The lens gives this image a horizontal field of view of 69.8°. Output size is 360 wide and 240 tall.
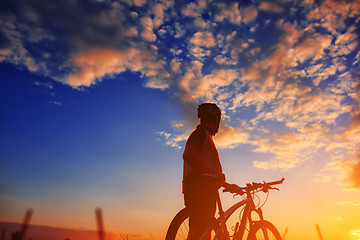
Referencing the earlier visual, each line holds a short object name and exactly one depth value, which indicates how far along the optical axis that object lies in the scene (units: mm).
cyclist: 4004
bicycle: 4129
